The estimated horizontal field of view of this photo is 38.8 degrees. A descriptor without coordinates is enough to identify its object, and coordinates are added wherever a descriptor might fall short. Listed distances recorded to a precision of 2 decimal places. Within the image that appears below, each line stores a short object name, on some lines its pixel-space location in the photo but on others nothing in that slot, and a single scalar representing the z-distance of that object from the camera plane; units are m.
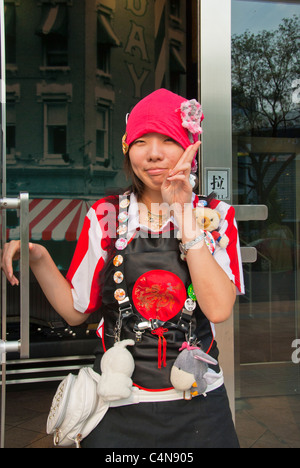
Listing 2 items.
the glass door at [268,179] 2.12
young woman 1.13
